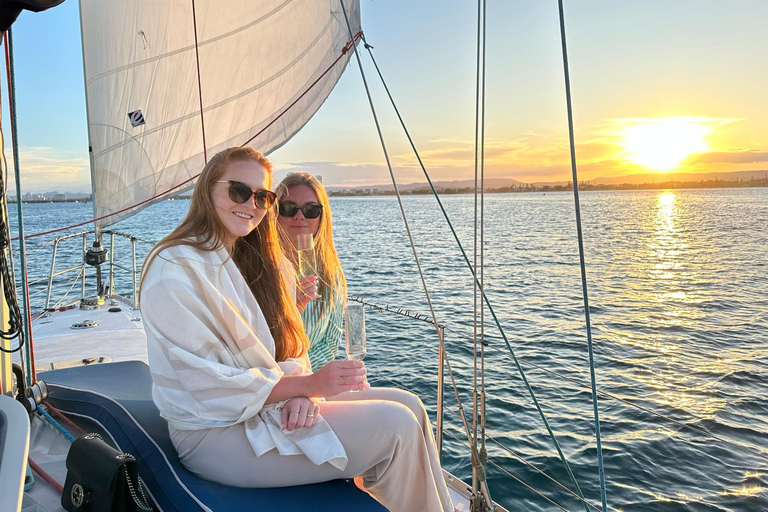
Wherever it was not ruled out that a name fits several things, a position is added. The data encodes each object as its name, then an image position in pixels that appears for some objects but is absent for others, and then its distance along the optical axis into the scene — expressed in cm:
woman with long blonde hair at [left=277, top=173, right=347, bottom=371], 254
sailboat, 354
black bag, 142
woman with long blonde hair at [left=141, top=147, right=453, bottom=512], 157
